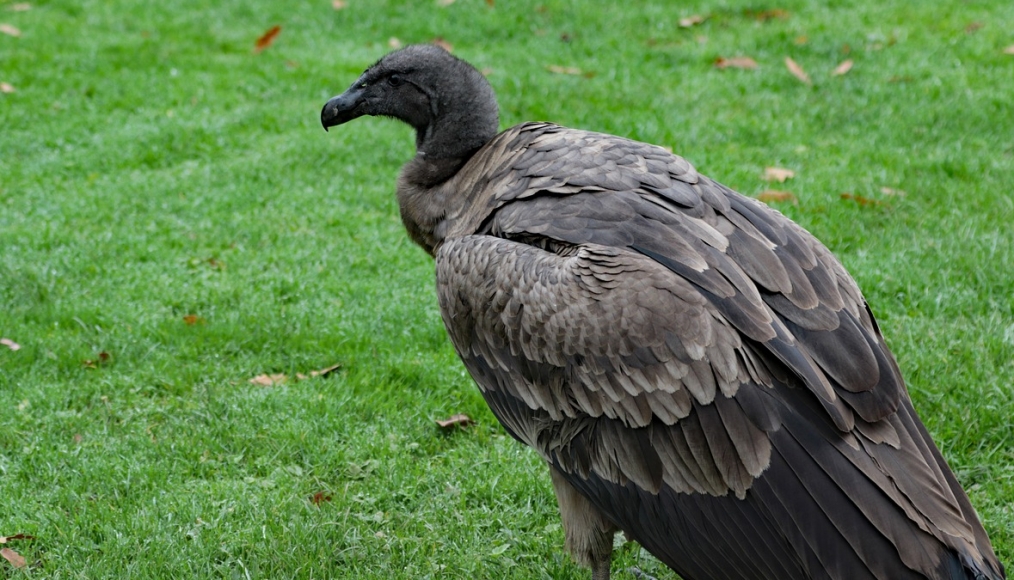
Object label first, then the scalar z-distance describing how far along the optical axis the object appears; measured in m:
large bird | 6.16
